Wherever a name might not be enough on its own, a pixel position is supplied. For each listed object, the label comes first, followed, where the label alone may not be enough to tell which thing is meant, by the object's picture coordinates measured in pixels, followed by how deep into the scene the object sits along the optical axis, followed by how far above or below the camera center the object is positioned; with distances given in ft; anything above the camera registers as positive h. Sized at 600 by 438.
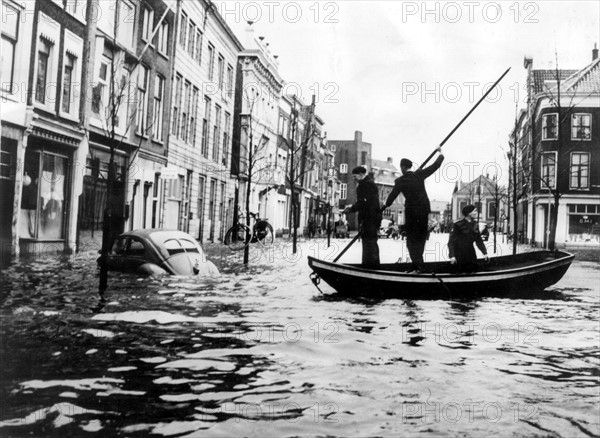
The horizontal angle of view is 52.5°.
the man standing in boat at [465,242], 41.75 -0.08
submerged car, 40.63 -1.75
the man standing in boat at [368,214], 39.65 +1.47
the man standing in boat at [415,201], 37.96 +2.41
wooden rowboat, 36.19 -2.57
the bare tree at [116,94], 58.06 +13.11
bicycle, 91.40 -0.62
